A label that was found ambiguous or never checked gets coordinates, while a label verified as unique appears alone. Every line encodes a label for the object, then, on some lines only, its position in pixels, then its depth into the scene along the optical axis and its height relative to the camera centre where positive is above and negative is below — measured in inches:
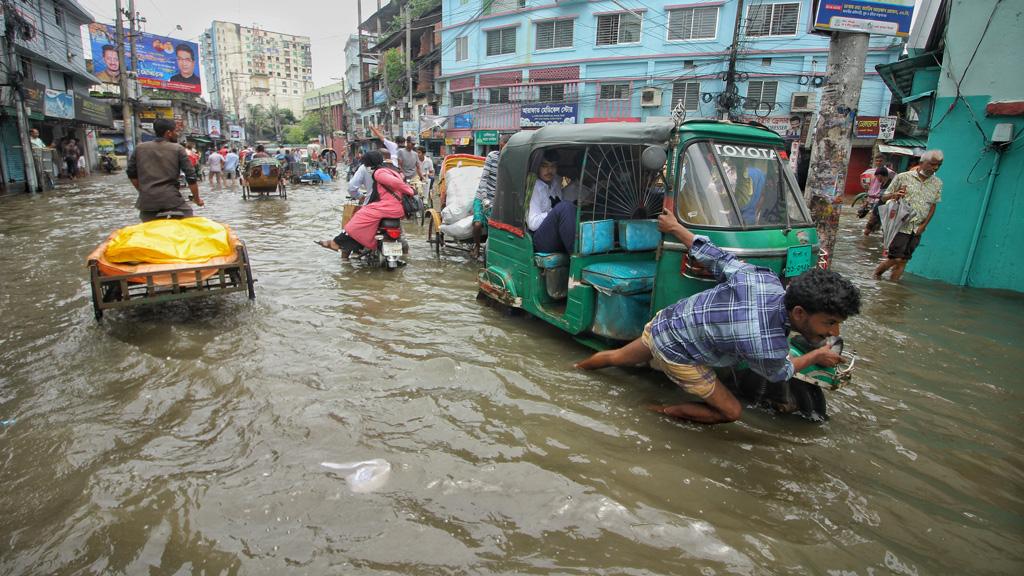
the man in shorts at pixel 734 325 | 114.7 -34.7
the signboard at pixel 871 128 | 812.5 +71.8
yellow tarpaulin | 191.2 -31.7
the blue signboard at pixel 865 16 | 206.1 +58.6
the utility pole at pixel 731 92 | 749.2 +110.6
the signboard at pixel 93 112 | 898.1 +67.8
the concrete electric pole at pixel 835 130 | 212.8 +16.4
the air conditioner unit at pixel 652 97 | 981.8 +123.7
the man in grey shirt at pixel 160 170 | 221.0 -6.6
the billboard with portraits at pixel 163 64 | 1549.0 +265.4
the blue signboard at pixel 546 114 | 1059.0 +96.6
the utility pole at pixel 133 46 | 984.3 +203.2
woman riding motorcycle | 297.0 -27.8
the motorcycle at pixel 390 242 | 303.1 -45.0
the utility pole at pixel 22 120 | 621.9 +34.2
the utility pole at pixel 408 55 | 1049.5 +200.7
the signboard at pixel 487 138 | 1198.1 +53.4
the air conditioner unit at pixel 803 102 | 889.5 +110.9
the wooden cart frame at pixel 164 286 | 185.9 -46.9
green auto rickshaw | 150.0 -16.7
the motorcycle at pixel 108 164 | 1102.4 -23.6
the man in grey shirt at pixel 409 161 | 485.0 -0.3
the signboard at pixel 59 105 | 770.8 +65.8
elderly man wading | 270.5 -10.7
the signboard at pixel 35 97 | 682.3 +68.4
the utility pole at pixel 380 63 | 1191.2 +269.2
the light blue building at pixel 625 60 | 892.6 +189.7
